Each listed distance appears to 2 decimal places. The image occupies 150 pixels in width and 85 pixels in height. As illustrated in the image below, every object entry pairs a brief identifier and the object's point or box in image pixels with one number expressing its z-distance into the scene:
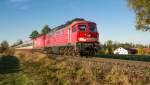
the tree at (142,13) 14.55
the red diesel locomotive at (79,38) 13.14
